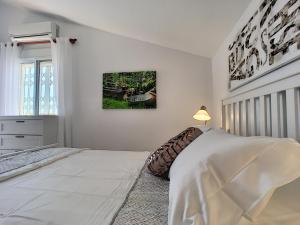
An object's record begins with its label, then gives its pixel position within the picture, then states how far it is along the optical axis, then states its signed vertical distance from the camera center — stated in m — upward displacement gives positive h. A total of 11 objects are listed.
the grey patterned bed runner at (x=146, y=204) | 0.72 -0.34
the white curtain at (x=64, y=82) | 3.19 +0.52
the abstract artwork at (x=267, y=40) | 0.84 +0.37
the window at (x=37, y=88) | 3.38 +0.47
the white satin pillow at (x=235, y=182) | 0.55 -0.17
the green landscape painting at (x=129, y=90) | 3.03 +0.38
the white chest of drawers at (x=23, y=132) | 2.98 -0.19
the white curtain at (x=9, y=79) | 3.35 +0.60
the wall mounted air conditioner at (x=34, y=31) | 3.19 +1.27
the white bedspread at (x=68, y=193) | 0.74 -0.33
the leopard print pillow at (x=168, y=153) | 1.18 -0.20
